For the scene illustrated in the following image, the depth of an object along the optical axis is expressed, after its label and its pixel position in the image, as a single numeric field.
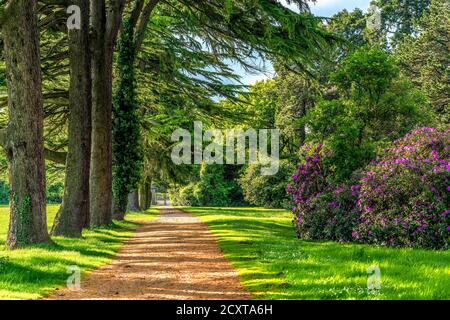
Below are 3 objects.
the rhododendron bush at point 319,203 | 16.52
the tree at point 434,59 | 38.47
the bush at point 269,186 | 44.34
